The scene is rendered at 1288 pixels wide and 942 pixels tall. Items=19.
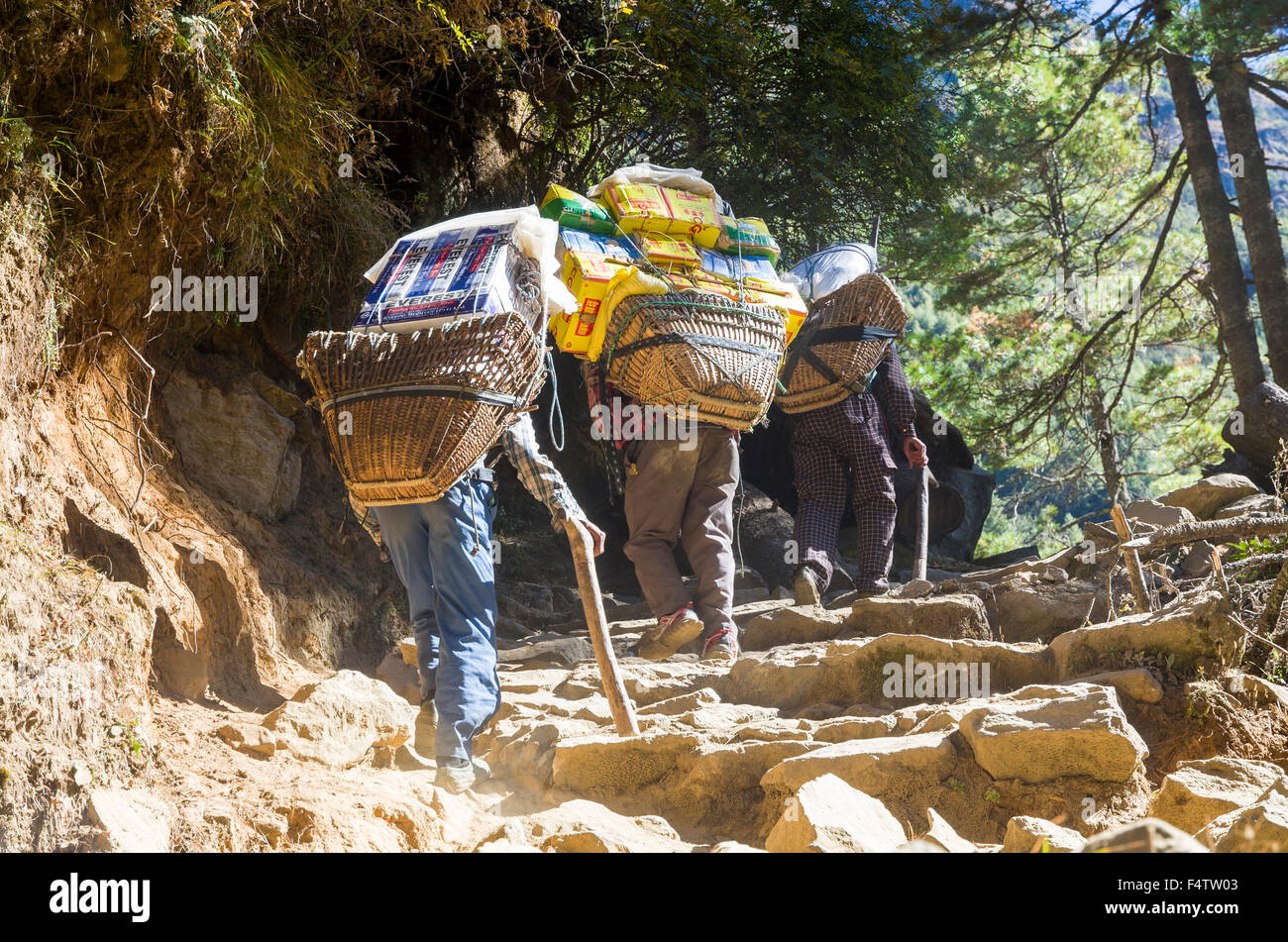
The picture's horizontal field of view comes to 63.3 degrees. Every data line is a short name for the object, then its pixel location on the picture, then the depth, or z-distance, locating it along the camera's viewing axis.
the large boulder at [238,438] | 5.25
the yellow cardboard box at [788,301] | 5.48
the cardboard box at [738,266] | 5.47
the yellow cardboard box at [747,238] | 5.63
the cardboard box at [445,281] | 3.93
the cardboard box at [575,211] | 5.15
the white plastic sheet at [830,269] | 6.44
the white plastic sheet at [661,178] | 5.43
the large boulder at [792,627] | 5.34
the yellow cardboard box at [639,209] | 5.25
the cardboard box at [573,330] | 5.12
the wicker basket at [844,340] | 6.29
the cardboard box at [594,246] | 5.08
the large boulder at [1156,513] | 6.04
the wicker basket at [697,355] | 4.89
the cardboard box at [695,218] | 5.39
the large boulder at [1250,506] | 5.74
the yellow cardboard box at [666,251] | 5.23
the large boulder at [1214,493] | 6.39
